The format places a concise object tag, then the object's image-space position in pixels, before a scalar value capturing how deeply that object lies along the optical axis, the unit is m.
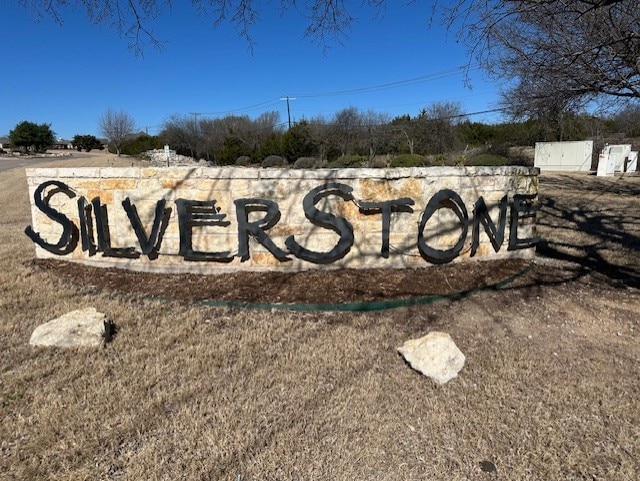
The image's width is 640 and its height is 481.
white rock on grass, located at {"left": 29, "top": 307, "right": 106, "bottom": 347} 3.28
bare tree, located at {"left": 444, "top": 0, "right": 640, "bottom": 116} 5.96
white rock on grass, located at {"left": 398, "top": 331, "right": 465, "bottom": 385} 2.97
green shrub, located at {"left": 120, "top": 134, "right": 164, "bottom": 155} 50.62
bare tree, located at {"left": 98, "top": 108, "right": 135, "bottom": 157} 53.56
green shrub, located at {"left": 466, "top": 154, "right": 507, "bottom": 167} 19.86
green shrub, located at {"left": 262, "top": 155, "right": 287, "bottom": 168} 32.15
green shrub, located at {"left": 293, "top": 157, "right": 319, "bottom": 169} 28.67
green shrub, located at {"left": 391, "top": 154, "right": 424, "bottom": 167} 22.53
